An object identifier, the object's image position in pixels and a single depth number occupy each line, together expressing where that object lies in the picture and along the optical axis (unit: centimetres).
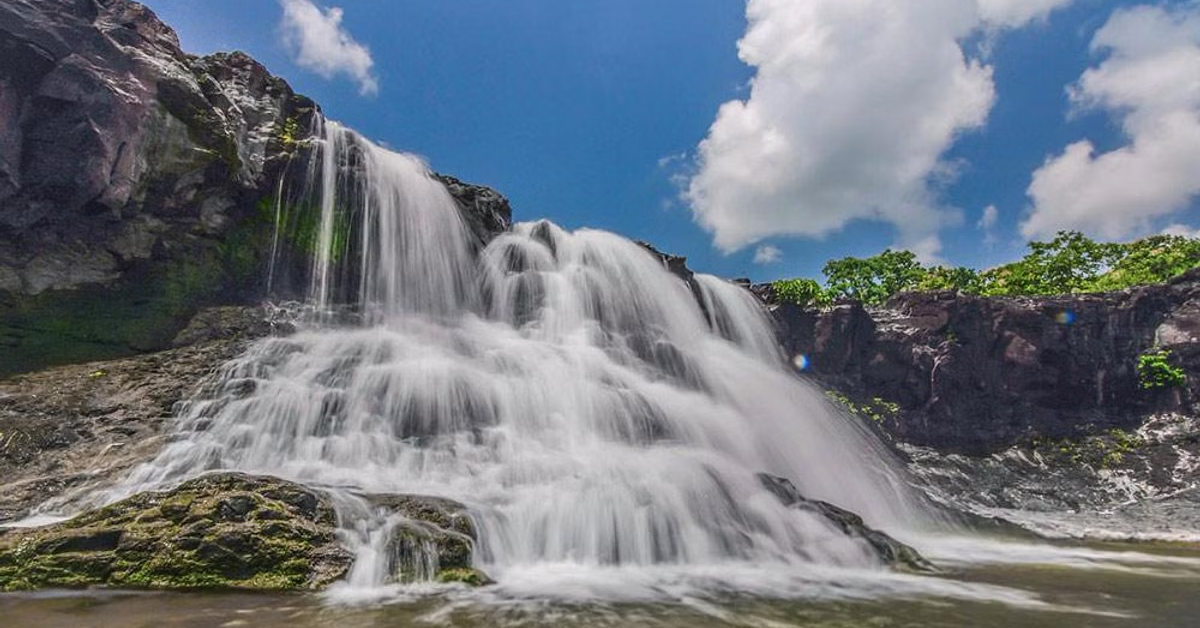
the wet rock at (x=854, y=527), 949
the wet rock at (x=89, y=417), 933
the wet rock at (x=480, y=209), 2319
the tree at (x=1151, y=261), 3578
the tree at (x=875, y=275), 4703
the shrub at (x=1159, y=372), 2570
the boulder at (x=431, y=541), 720
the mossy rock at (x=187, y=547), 655
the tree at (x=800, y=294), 3034
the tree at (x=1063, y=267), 3809
